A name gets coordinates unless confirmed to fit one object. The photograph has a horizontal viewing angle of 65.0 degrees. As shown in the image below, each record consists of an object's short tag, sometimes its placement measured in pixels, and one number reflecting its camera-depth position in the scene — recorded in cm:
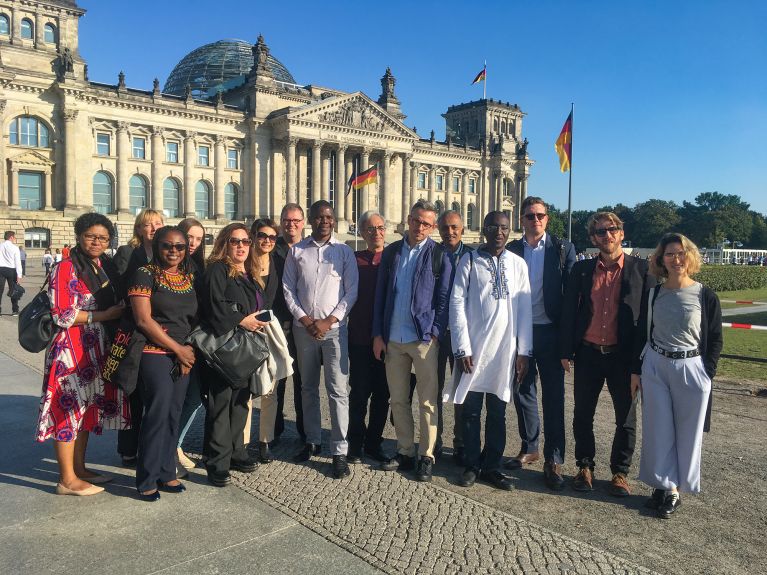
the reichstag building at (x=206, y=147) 4531
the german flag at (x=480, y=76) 6719
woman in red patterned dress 486
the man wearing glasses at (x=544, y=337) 568
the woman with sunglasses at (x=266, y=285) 581
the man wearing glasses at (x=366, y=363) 609
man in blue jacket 562
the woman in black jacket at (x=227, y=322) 521
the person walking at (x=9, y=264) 1683
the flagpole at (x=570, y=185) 2689
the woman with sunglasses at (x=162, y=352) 484
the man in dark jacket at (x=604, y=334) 540
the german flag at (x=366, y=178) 4691
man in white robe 546
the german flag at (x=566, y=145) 2805
